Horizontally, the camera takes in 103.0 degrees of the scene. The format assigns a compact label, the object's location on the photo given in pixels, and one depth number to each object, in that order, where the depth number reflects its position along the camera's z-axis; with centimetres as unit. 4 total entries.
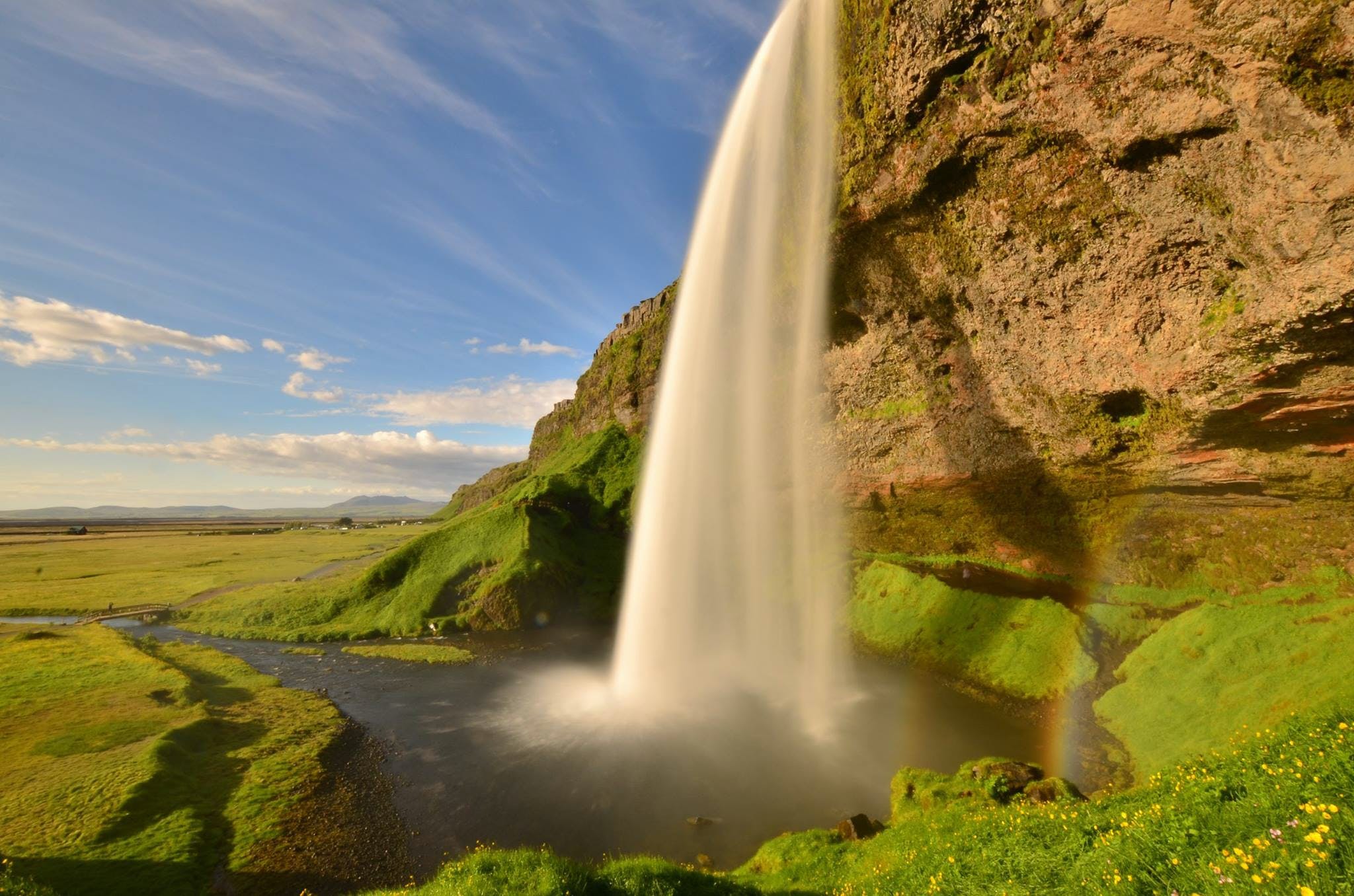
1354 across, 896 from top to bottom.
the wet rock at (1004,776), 1448
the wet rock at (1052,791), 1341
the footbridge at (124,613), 4612
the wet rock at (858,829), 1455
